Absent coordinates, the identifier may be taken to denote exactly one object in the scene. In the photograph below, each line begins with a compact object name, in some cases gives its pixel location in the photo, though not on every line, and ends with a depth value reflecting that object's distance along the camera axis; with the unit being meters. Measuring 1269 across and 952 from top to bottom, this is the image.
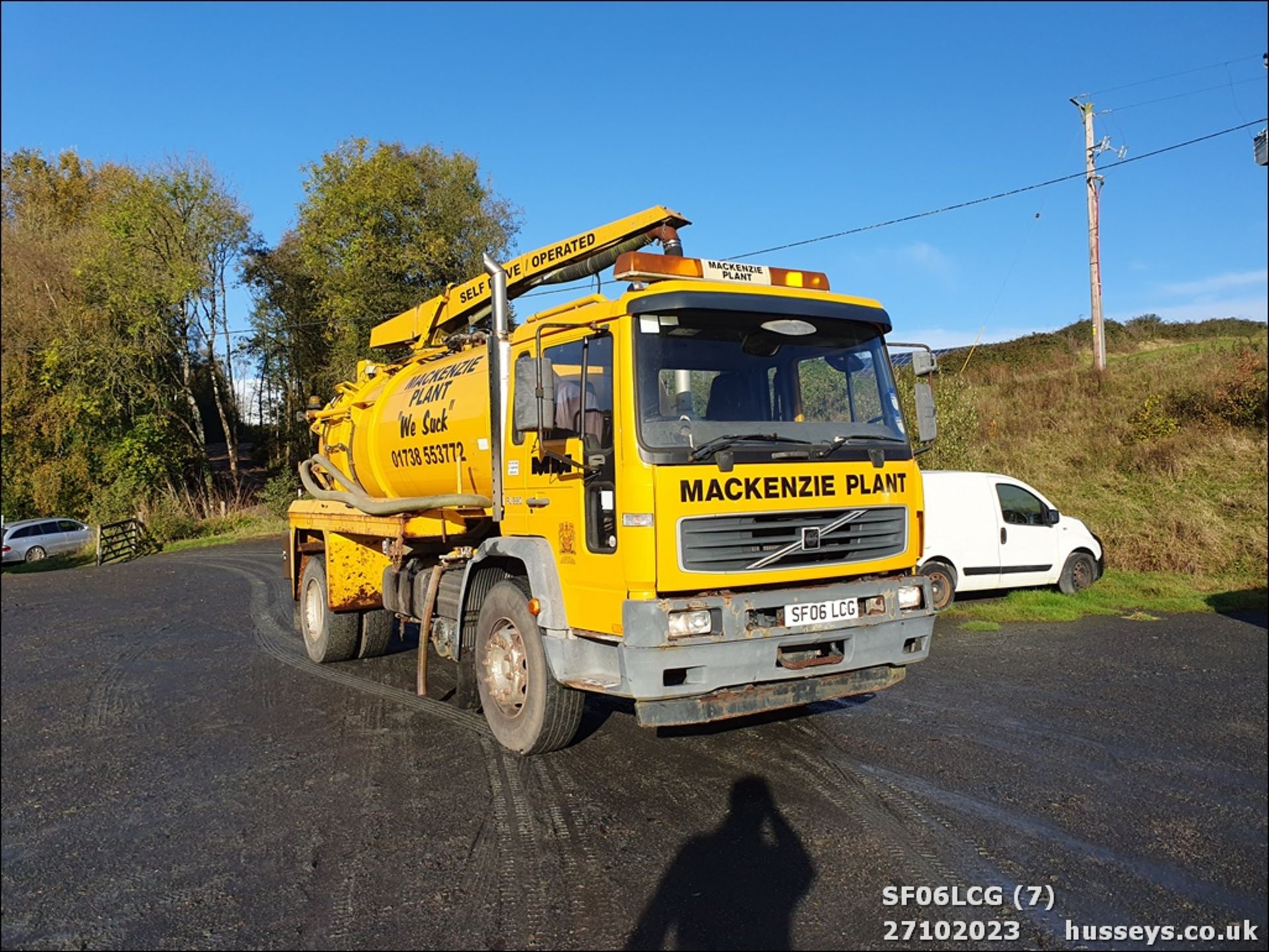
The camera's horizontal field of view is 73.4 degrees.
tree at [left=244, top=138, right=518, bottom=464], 30.16
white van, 10.66
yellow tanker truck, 4.62
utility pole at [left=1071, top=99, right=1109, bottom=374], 19.97
